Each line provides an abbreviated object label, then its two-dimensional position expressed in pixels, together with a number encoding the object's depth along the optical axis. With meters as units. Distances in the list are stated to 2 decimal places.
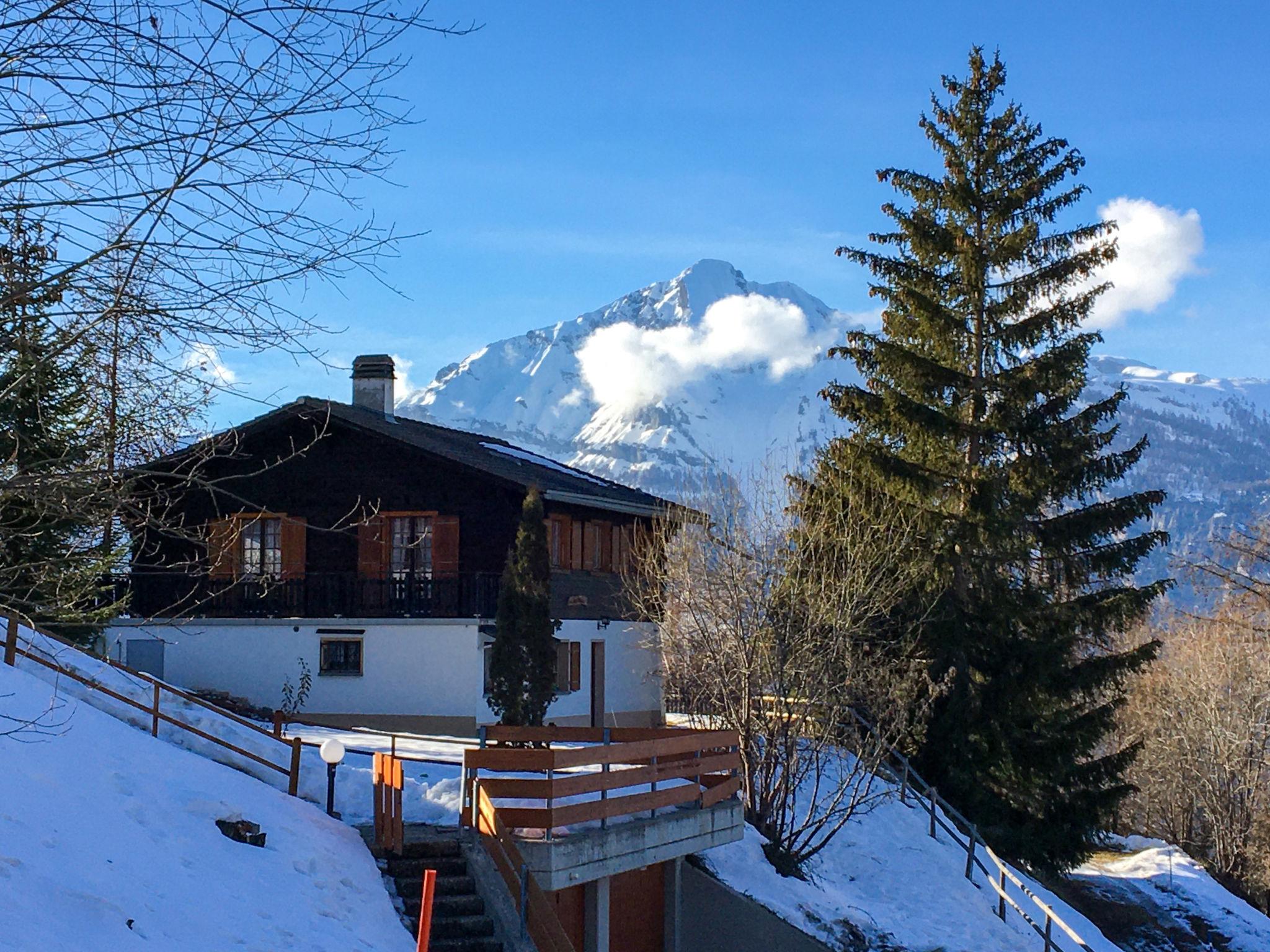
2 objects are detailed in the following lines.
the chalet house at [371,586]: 27.27
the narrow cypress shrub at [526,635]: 25.08
